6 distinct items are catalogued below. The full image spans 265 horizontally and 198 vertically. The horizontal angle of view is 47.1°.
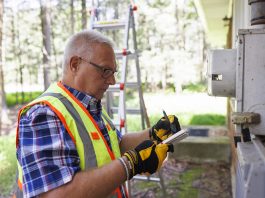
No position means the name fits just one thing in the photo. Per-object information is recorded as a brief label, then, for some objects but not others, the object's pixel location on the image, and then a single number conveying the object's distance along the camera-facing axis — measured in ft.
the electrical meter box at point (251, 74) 4.83
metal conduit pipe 5.35
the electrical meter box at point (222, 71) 5.30
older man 4.58
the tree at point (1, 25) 29.91
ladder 11.88
